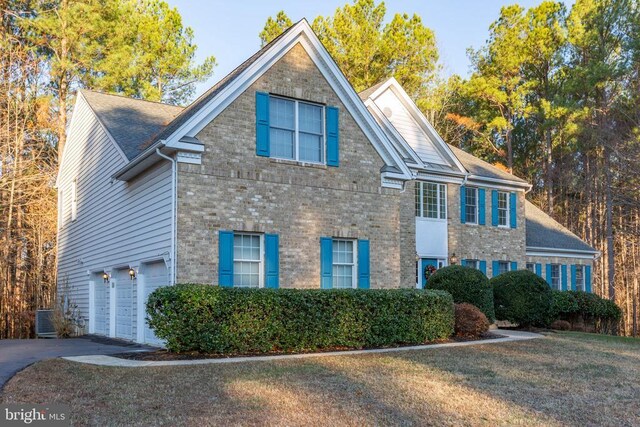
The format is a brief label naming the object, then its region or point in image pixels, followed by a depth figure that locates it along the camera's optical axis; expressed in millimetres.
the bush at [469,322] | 16078
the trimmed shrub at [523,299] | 19125
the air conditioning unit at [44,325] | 21297
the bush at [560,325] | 21542
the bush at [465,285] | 17609
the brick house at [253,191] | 14219
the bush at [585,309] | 22250
